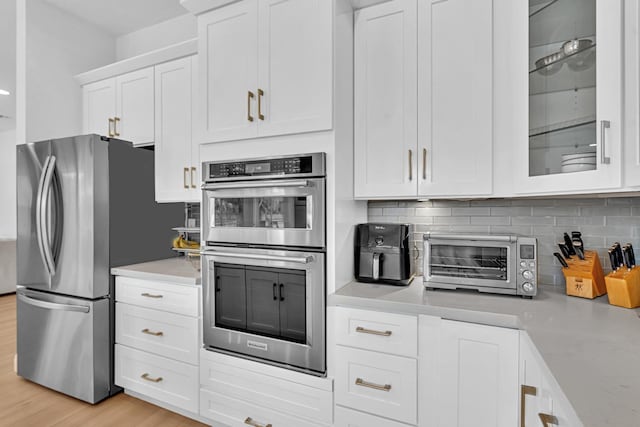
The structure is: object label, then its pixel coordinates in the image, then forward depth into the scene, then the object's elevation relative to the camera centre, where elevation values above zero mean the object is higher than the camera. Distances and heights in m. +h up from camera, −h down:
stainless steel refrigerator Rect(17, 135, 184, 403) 2.32 -0.25
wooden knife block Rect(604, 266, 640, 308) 1.43 -0.32
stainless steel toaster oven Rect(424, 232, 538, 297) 1.58 -0.25
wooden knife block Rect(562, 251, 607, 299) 1.57 -0.30
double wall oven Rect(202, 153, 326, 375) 1.76 -0.25
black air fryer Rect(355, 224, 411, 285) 1.83 -0.23
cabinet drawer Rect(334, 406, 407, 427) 1.58 -0.96
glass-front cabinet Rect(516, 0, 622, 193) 1.22 +0.45
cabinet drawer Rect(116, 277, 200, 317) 2.13 -0.53
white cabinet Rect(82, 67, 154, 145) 2.73 +0.87
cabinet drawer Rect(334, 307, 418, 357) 1.53 -0.54
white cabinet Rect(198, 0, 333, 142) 1.76 +0.78
